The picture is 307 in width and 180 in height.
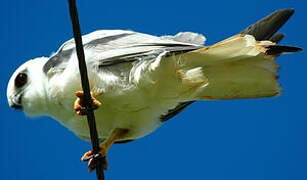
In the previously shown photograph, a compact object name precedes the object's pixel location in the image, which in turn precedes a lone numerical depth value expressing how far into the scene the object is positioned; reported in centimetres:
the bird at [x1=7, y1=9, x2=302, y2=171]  452
